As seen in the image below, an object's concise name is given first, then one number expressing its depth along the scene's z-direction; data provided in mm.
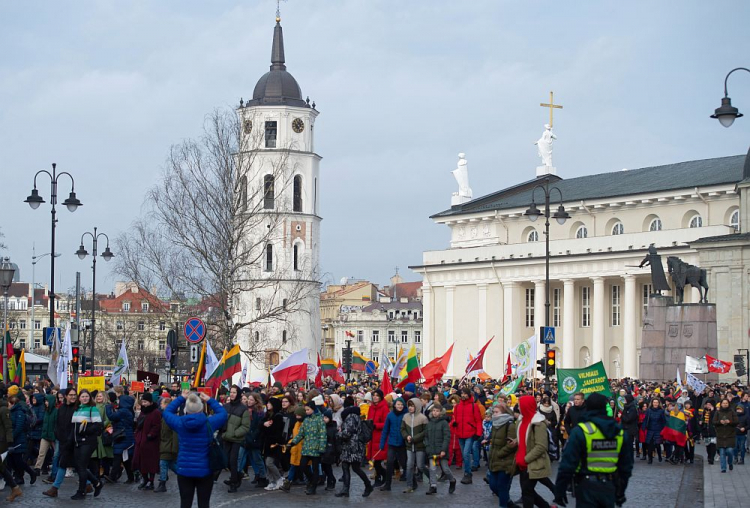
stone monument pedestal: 48938
